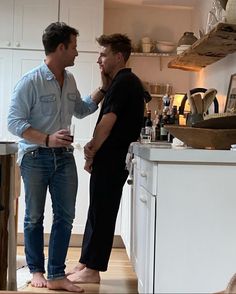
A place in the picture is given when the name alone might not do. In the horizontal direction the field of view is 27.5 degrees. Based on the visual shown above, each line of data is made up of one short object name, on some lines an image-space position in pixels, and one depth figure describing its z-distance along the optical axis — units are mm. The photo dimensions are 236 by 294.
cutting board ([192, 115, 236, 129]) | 2064
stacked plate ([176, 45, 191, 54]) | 3961
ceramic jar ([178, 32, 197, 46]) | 4062
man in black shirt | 2844
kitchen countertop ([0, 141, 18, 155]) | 2326
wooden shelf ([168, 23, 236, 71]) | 2826
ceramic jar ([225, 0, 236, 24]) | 2682
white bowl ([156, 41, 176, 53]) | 4660
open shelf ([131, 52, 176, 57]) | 4656
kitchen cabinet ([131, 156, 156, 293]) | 1895
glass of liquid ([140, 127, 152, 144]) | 3484
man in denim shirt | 2670
